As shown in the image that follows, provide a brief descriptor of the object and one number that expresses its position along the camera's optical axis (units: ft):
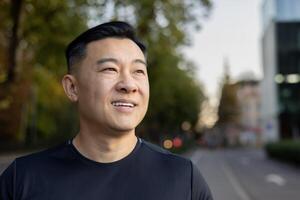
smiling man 5.46
